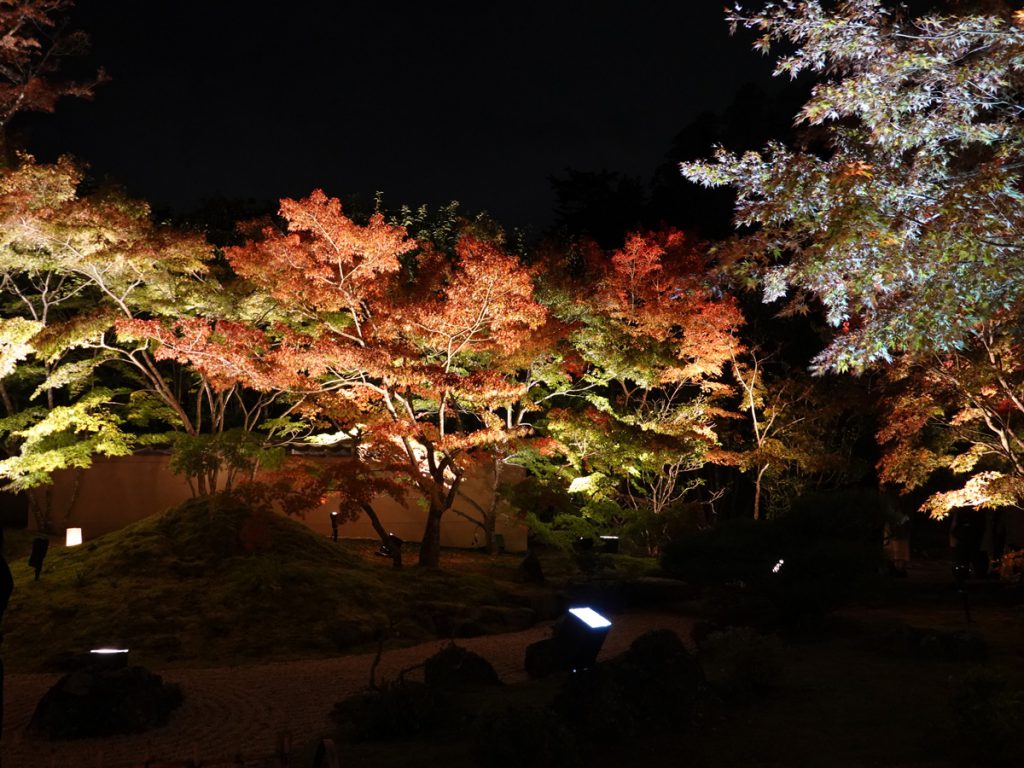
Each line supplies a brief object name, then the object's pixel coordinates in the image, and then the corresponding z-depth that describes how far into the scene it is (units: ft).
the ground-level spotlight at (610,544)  52.49
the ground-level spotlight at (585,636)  17.24
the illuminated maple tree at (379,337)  41.91
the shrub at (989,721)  14.37
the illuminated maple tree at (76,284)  42.70
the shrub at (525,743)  13.93
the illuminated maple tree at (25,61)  50.93
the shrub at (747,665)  19.77
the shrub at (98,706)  19.84
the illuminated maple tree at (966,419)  35.42
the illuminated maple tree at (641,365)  50.55
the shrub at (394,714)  17.72
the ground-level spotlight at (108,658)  21.55
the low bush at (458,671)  22.45
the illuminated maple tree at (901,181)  19.85
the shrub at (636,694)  16.71
